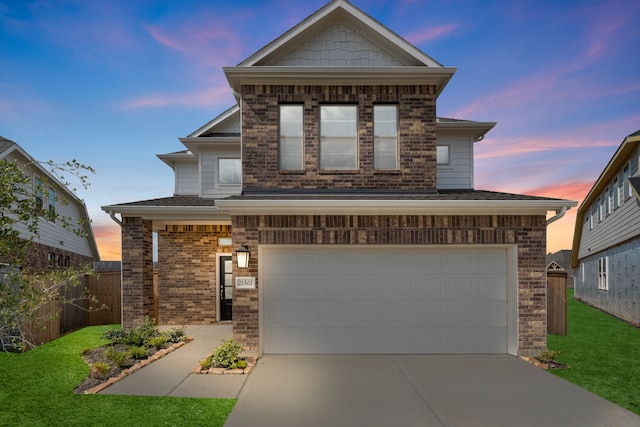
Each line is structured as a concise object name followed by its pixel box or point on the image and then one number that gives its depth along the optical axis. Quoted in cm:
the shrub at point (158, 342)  967
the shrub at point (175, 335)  1037
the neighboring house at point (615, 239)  1455
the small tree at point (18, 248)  510
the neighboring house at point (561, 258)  4850
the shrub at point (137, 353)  862
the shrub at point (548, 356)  844
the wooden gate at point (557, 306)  1170
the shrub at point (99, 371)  711
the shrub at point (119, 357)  792
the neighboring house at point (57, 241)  1497
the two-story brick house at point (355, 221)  888
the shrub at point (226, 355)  781
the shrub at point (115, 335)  1032
